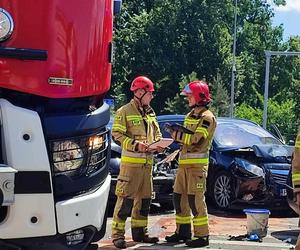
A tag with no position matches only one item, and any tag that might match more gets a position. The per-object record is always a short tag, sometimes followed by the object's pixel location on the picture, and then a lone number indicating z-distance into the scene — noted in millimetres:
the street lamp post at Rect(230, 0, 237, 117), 47166
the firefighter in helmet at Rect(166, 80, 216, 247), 7375
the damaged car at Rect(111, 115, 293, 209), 10219
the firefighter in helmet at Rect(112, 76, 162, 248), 7348
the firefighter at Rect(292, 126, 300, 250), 5023
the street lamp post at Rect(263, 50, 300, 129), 33031
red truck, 3918
